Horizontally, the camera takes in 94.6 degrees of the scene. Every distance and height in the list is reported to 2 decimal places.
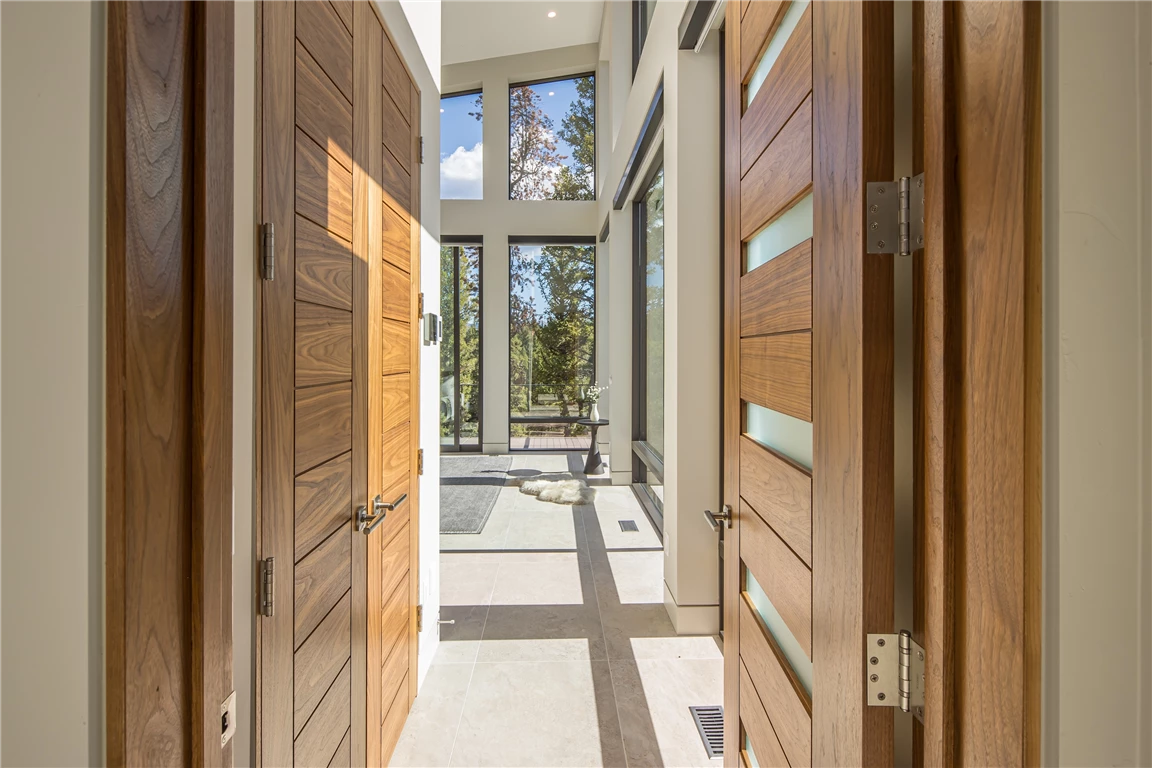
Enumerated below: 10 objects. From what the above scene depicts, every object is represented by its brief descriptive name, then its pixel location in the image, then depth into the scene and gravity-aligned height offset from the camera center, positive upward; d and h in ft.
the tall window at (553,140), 23.27 +10.49
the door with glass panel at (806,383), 2.21 -0.02
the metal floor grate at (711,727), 5.77 -4.01
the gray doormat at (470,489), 13.78 -3.57
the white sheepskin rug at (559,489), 15.97 -3.54
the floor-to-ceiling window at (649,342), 13.87 +1.07
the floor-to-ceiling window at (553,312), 23.32 +2.91
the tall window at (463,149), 23.40 +10.16
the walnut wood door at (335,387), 3.34 -0.07
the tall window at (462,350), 23.17 +1.24
